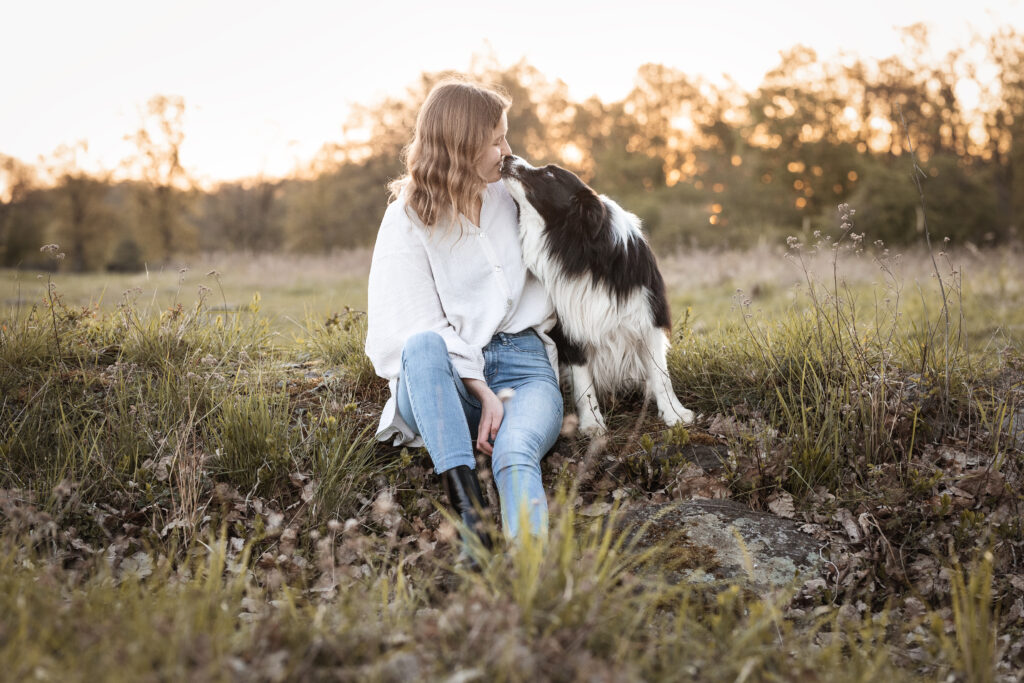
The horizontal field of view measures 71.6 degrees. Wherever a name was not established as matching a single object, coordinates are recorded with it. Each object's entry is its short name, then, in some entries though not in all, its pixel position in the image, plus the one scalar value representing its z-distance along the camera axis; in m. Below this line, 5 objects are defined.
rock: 2.59
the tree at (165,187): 23.34
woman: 3.00
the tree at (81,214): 21.09
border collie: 3.41
